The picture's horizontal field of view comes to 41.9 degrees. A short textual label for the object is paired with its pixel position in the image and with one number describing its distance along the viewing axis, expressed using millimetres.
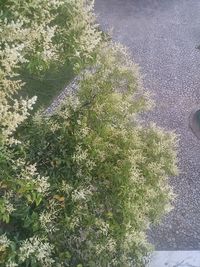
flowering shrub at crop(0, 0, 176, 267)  2536
